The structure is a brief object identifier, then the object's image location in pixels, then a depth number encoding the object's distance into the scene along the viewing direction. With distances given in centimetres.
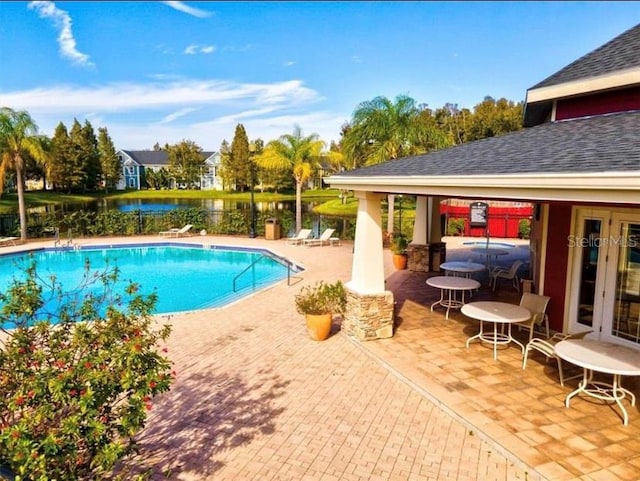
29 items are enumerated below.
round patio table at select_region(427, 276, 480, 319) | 995
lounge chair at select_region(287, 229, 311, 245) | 2248
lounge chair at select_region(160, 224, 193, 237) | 2467
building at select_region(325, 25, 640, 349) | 546
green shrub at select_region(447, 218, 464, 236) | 2453
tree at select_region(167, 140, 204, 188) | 7888
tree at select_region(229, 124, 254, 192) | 7125
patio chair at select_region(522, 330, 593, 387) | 673
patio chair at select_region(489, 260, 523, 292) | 1223
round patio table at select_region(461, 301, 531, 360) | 771
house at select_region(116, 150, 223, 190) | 8912
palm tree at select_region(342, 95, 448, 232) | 2064
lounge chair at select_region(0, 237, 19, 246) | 2164
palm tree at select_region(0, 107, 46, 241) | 2181
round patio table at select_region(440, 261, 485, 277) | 1211
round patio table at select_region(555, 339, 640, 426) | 556
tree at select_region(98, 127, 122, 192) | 7544
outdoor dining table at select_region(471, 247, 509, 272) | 1433
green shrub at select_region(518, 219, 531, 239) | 2305
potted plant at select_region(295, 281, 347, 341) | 891
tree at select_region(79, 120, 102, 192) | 6769
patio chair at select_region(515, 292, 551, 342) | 820
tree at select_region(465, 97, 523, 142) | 4953
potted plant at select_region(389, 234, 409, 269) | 1594
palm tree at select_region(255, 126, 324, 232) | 2377
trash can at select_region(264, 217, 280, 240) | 2395
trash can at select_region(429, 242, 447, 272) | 1541
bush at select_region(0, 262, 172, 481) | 296
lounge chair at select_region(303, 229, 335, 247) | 2220
